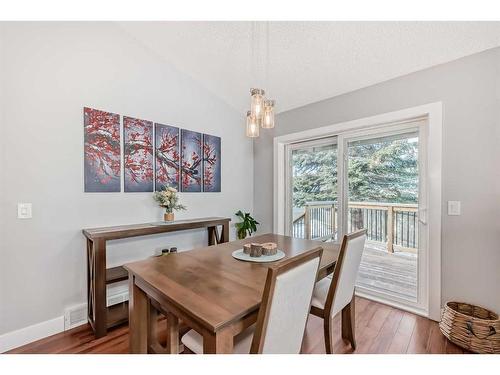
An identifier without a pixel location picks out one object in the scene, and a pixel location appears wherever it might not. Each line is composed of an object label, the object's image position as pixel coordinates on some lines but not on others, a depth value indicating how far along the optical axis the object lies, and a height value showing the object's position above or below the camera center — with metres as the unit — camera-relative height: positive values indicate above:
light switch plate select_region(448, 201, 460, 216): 1.81 -0.19
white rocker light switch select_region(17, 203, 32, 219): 1.66 -0.19
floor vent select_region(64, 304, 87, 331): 1.83 -1.08
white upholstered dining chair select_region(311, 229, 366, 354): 1.33 -0.67
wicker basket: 1.49 -0.97
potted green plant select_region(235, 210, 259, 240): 3.07 -0.55
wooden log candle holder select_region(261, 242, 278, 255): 1.48 -0.42
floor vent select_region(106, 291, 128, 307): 2.08 -1.05
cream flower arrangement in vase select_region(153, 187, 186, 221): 2.30 -0.15
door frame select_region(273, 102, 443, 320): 1.88 -0.02
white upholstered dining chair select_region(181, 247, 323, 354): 0.81 -0.50
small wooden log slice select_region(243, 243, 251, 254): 1.51 -0.43
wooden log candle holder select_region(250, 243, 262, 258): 1.44 -0.42
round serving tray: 1.38 -0.46
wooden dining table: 0.81 -0.46
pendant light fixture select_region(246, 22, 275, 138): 1.41 +0.45
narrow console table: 1.72 -0.71
